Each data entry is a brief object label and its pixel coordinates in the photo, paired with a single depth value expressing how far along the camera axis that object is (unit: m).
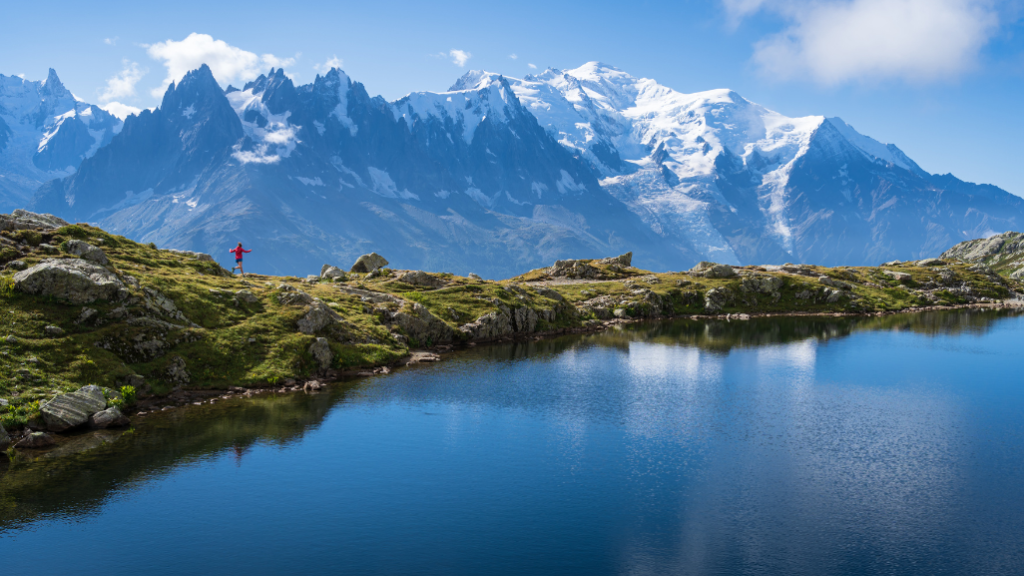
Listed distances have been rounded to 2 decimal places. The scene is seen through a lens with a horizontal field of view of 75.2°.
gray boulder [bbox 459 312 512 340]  125.22
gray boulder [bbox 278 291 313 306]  101.62
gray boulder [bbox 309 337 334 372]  92.69
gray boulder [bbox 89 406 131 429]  65.81
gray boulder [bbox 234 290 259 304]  97.94
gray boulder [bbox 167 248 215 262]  119.19
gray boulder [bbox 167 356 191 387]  77.94
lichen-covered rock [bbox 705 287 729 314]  186.75
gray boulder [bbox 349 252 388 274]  157.75
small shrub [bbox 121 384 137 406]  71.19
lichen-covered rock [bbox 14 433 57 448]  59.19
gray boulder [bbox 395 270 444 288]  142.25
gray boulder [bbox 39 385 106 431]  62.88
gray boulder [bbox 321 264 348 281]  142.38
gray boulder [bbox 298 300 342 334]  96.50
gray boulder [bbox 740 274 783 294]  198.50
